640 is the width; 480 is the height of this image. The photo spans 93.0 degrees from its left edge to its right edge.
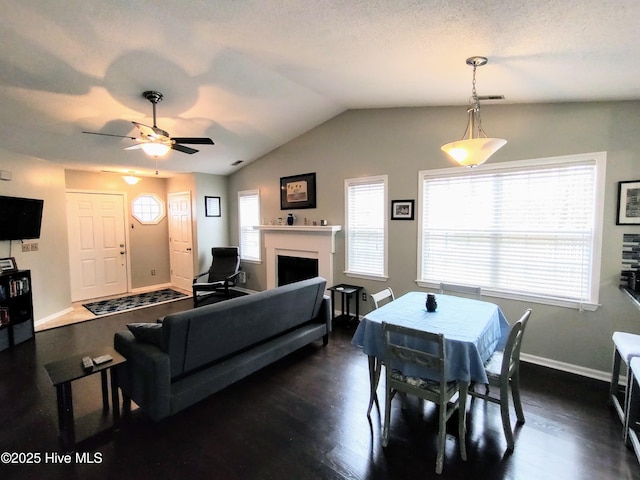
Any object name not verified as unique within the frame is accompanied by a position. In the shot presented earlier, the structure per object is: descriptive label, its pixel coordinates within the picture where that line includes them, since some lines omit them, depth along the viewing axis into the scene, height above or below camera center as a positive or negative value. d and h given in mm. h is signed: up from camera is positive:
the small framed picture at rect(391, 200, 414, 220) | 4012 +154
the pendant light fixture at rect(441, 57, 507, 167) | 1926 +468
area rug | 5328 -1487
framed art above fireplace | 5094 +531
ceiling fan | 2955 +856
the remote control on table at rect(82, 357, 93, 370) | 2218 -1036
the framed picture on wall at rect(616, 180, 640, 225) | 2660 +138
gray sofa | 2209 -1049
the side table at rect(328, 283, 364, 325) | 4406 -1134
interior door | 6430 -386
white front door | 5738 -412
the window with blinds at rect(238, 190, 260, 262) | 6255 -14
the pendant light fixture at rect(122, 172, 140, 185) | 5590 +823
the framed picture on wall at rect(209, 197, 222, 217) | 6379 +339
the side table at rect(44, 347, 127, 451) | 2104 -1058
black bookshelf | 3699 -1074
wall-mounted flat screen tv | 3854 +90
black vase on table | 2484 -688
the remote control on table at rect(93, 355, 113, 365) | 2275 -1030
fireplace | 4832 -389
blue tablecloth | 1911 -761
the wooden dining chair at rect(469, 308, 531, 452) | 2010 -1081
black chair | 5777 -957
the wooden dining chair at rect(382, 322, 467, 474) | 1863 -1069
